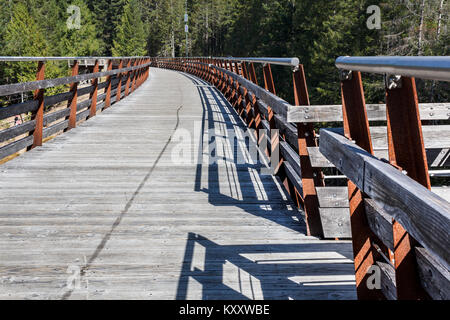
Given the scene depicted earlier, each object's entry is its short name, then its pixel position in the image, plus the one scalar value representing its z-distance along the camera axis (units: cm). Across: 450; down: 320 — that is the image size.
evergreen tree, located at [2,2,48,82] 5597
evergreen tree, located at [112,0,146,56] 8950
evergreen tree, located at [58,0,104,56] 7031
